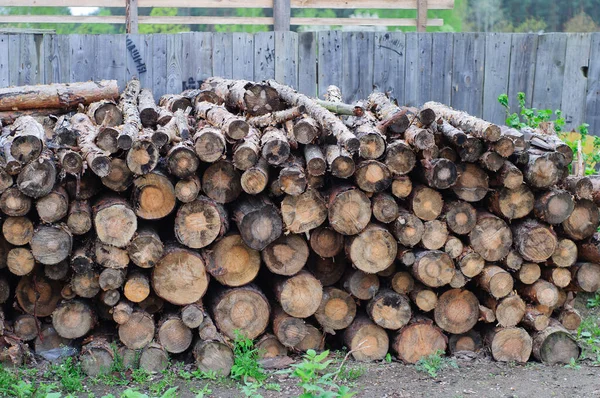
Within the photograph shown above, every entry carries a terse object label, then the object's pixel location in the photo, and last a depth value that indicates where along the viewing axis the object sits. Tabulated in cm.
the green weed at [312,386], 357
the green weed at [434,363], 568
